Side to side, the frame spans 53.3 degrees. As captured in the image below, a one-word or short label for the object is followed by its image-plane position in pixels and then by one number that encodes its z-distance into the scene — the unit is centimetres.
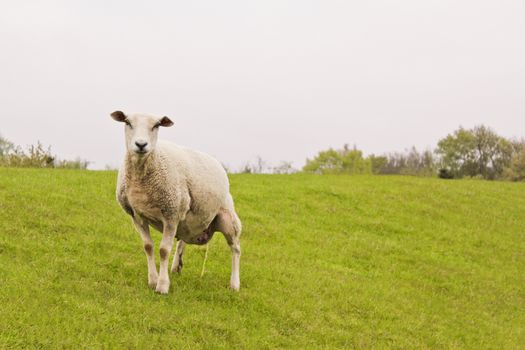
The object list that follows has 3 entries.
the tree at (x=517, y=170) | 6625
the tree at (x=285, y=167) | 4619
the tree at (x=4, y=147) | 2838
